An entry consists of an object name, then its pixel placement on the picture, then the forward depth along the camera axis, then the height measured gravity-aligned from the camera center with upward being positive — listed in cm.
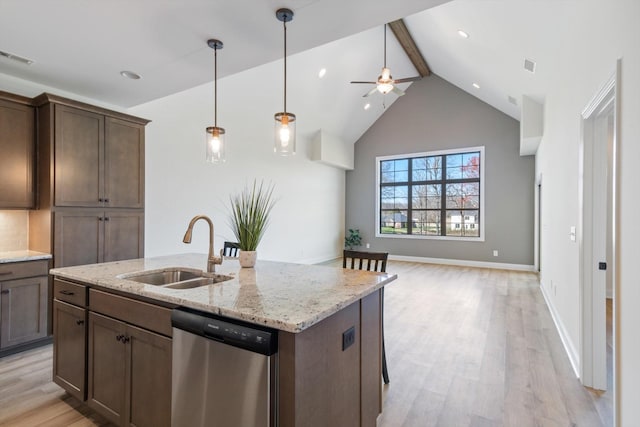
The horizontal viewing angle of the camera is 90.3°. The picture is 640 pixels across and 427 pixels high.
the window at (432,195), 748 +49
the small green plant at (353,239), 870 -68
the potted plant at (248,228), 214 -10
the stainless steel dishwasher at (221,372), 117 -64
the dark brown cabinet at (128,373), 150 -83
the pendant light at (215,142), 252 +56
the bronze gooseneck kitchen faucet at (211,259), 204 -30
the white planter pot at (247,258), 223 -32
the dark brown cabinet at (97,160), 292 +52
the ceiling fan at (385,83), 451 +187
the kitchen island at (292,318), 117 -48
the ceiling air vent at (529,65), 388 +187
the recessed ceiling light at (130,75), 281 +124
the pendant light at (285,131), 223 +59
